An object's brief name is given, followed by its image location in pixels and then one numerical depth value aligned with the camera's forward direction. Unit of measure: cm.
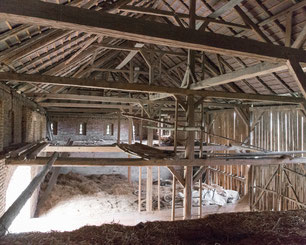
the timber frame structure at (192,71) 251
